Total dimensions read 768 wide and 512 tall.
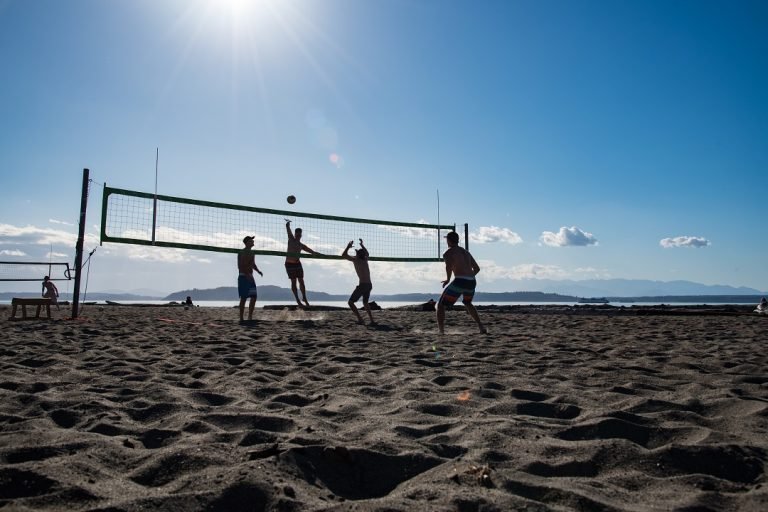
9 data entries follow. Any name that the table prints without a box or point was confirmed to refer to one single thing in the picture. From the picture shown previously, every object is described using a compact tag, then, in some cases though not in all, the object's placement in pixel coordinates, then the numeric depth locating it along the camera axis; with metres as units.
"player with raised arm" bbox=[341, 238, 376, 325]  9.37
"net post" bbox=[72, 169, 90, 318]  8.92
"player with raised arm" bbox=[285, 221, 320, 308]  10.82
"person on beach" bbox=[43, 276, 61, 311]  14.15
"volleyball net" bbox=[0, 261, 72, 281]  15.11
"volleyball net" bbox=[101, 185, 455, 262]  8.79
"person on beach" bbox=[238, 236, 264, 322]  8.91
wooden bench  8.91
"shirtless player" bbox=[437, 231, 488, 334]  7.32
